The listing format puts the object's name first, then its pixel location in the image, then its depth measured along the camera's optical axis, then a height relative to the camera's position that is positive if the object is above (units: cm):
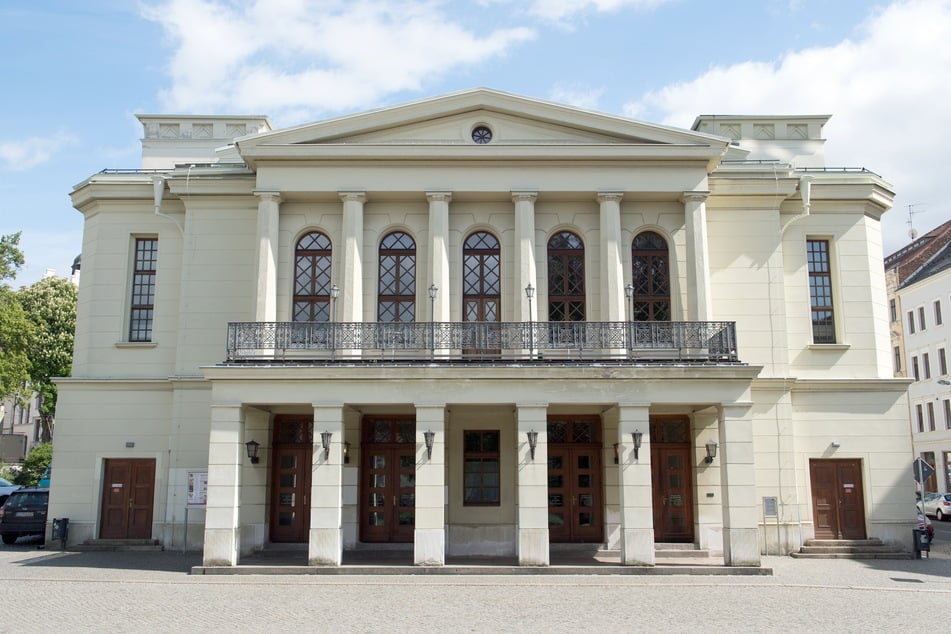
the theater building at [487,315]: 2134 +403
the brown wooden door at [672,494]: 2180 -63
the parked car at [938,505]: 3753 -160
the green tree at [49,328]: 4797 +798
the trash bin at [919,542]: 2166 -188
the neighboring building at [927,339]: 4859 +773
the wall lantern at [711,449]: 2148 +49
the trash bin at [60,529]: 2238 -155
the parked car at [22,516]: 2452 -134
